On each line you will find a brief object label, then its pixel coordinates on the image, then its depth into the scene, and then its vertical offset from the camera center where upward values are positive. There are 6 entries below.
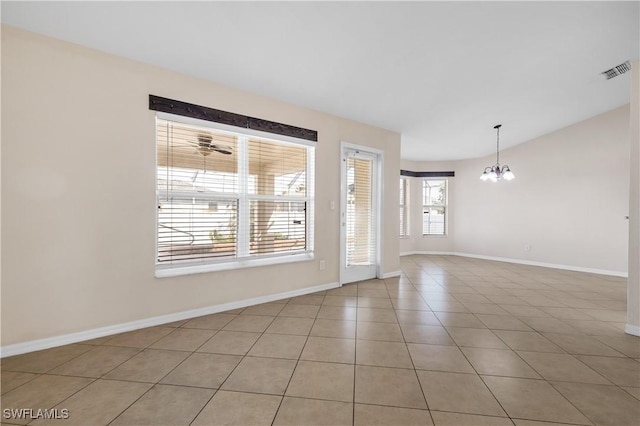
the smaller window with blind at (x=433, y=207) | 7.54 +0.19
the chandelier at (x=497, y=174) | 4.99 +0.76
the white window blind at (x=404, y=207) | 7.42 +0.18
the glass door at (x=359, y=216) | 4.22 -0.05
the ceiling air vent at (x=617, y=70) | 3.28 +1.81
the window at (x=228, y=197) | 2.81 +0.18
